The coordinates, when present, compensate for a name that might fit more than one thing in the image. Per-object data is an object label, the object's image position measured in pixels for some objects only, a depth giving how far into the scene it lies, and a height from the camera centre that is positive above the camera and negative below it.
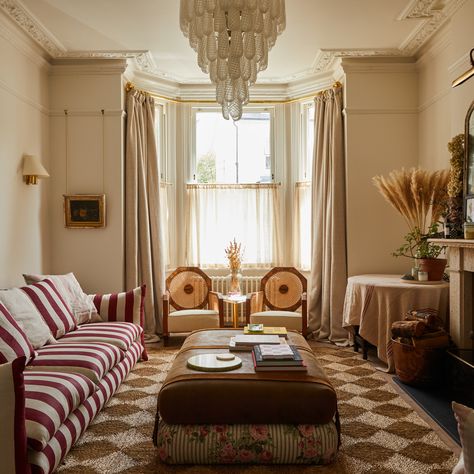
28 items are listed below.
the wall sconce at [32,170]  4.52 +0.62
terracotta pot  4.23 -0.28
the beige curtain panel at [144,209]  5.35 +0.30
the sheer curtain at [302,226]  5.92 +0.11
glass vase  5.38 -0.50
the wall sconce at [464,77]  3.11 +1.02
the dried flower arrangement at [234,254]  5.50 -0.22
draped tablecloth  4.05 -0.58
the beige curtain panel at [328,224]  5.28 +0.12
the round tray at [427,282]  4.20 -0.41
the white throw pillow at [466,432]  1.28 -0.51
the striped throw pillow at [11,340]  2.69 -0.58
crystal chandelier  2.74 +1.12
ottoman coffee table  2.52 -0.95
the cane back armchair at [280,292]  5.42 -0.63
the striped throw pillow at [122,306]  4.35 -0.61
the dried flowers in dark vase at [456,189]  3.76 +0.34
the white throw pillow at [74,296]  4.07 -0.50
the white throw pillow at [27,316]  3.17 -0.52
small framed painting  5.18 +0.27
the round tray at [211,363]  2.73 -0.72
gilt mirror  3.60 +0.51
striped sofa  2.00 -0.75
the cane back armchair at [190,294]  5.22 -0.64
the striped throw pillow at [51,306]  3.57 -0.51
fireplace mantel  3.64 -0.46
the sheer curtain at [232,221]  6.02 +0.18
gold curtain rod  5.77 +1.64
